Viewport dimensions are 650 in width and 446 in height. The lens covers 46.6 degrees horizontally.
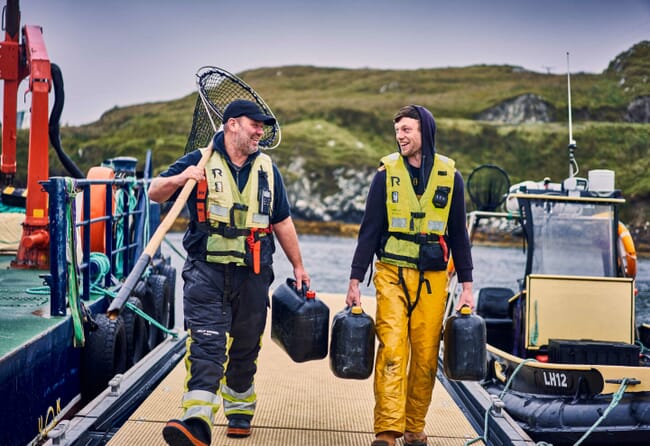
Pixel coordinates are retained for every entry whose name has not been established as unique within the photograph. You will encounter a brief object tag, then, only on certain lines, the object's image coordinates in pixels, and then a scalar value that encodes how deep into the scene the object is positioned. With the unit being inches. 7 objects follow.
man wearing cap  163.3
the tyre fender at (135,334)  275.0
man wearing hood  173.6
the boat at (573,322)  261.3
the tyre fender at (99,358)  231.3
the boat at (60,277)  189.0
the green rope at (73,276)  215.8
